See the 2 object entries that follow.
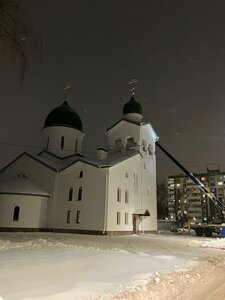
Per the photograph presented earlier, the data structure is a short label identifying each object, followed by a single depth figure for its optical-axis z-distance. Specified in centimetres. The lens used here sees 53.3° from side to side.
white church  2223
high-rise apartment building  7145
